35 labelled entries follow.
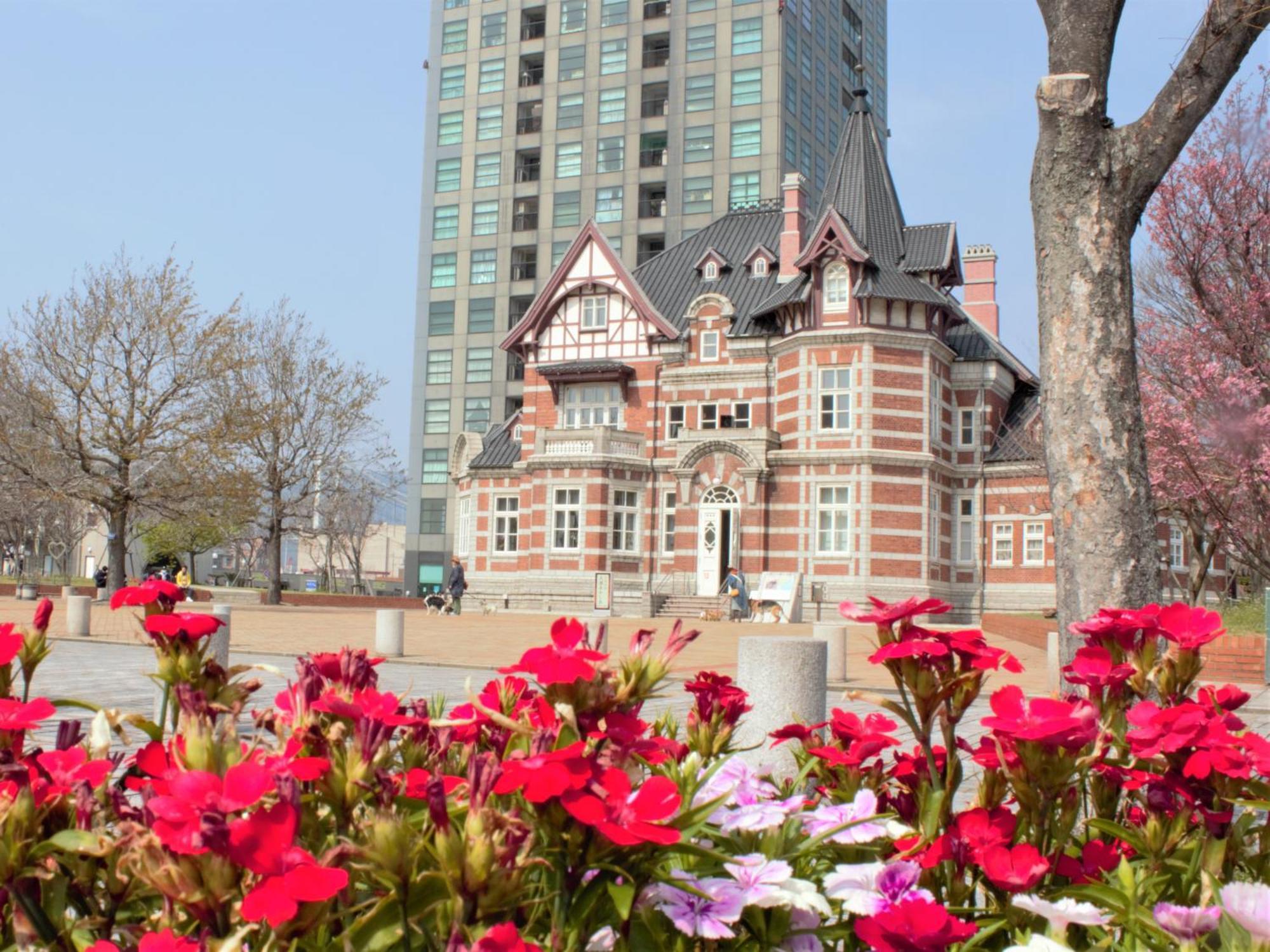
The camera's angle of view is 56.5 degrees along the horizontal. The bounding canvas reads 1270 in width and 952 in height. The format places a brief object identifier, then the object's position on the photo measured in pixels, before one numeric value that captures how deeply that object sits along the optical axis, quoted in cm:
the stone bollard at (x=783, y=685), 568
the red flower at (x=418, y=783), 191
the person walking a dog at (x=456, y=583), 3744
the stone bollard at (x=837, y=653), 1508
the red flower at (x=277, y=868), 126
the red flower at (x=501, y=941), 131
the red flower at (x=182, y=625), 220
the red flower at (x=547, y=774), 140
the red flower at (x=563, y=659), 164
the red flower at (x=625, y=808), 141
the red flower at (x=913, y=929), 164
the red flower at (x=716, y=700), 288
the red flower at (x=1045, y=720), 194
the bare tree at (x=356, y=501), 5331
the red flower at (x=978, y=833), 209
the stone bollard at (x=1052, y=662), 1184
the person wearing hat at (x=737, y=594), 3500
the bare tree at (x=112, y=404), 3462
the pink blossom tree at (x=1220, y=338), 1880
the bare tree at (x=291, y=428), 4459
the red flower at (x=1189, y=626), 260
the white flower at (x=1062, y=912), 177
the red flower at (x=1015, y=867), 192
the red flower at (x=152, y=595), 246
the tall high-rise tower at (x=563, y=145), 6109
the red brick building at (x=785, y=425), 3662
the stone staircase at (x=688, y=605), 3706
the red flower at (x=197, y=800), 131
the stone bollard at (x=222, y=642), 775
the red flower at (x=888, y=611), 227
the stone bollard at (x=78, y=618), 1969
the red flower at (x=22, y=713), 194
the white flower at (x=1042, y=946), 158
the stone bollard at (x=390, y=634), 1722
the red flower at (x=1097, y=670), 253
